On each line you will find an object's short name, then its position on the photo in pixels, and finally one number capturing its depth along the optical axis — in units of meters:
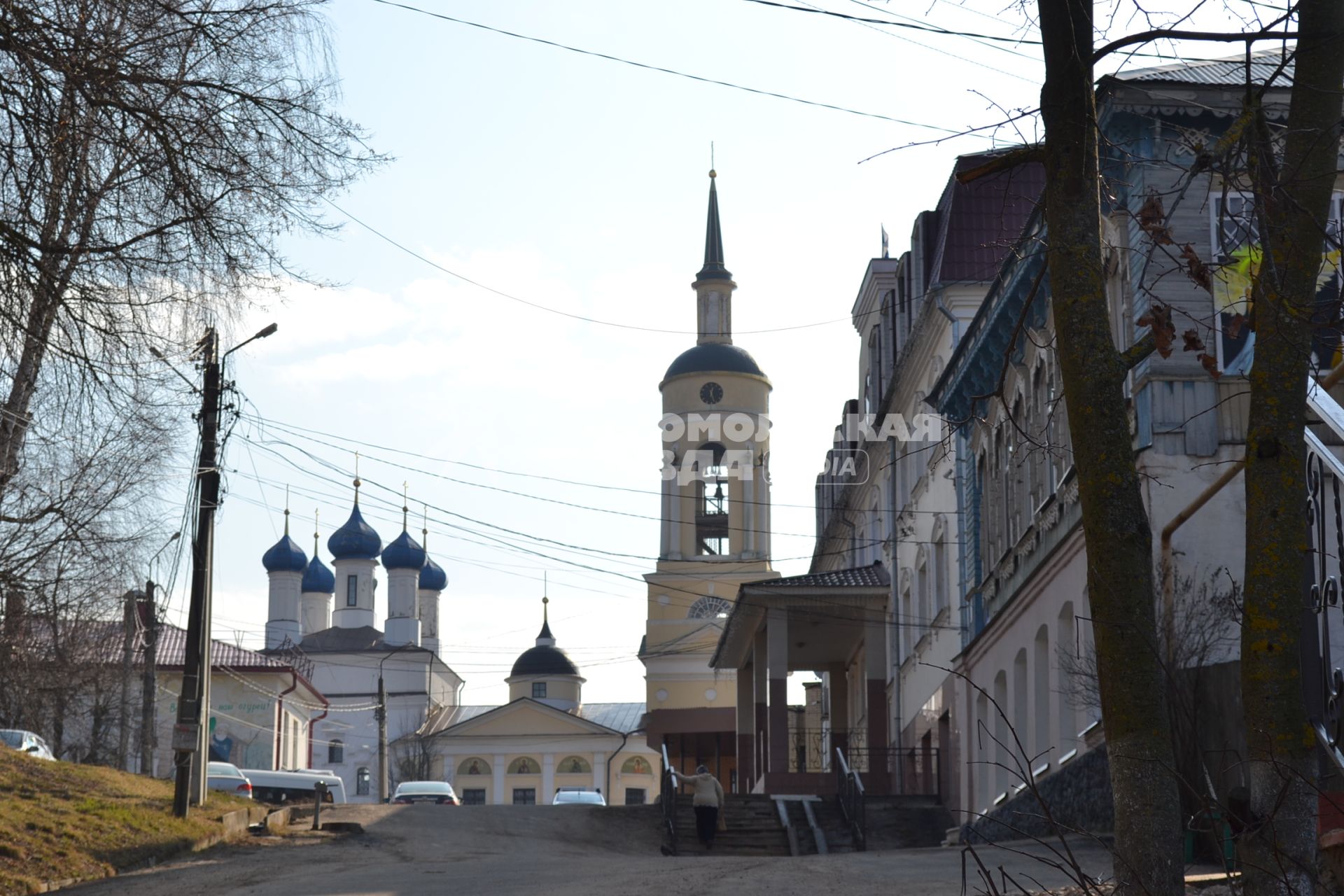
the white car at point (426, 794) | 49.19
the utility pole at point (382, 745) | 61.75
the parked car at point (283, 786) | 47.59
